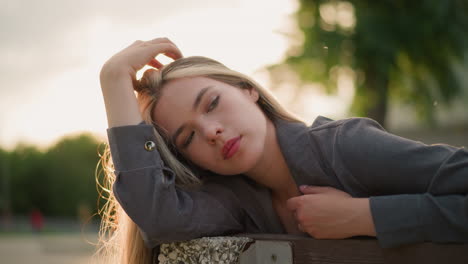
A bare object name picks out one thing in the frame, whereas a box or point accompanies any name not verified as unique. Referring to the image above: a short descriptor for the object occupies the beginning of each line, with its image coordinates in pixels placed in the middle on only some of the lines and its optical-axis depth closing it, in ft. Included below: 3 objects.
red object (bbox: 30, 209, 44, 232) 102.17
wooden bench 5.03
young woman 5.46
